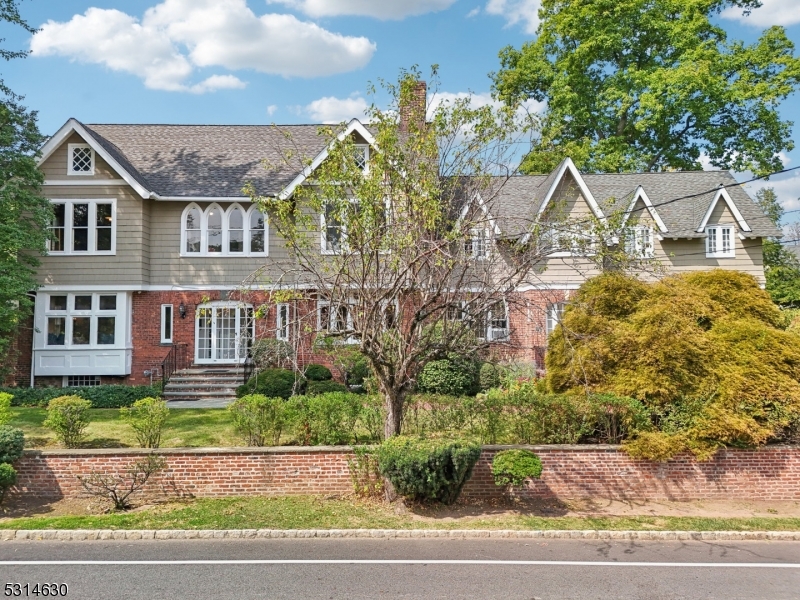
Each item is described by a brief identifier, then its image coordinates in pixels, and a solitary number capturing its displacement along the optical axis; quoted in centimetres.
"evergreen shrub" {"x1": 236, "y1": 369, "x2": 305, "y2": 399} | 1730
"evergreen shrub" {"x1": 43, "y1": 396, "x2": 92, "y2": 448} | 1110
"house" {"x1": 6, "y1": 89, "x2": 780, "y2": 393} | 2023
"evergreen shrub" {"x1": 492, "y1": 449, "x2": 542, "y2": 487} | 999
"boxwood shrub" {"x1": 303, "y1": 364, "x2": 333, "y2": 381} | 1914
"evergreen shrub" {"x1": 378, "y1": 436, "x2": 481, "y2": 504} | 945
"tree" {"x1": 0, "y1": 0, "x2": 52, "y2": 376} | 1691
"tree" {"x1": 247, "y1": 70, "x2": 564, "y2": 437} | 977
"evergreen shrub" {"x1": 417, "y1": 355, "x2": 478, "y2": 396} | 1773
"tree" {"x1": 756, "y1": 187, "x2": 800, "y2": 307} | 3312
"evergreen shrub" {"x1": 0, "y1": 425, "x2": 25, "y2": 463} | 990
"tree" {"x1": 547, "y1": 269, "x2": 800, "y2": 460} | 1088
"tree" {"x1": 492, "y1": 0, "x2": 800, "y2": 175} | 3075
